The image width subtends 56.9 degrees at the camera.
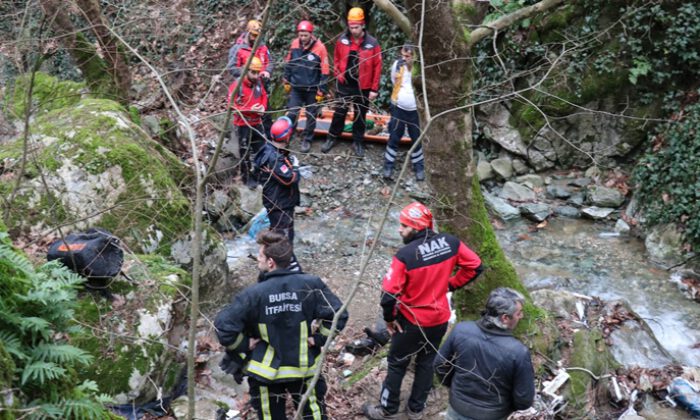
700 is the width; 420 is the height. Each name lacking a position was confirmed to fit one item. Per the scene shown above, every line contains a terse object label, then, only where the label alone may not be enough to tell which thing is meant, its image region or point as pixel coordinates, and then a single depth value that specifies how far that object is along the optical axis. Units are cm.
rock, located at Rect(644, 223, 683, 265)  821
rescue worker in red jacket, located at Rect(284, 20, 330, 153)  914
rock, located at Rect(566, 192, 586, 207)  954
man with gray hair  391
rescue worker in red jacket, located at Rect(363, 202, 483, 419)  475
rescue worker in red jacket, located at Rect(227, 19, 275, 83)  853
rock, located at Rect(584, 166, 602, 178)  990
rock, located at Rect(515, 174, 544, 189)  997
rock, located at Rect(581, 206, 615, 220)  924
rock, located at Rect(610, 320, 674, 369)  632
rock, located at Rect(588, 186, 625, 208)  939
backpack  485
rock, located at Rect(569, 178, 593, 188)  977
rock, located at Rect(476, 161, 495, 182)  1025
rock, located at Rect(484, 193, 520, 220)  930
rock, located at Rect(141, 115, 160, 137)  1006
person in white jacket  898
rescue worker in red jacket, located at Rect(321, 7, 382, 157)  917
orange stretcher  1032
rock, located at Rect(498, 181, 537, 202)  973
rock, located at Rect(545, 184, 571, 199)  970
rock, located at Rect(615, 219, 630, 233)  898
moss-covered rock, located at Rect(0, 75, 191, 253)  642
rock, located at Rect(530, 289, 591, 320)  653
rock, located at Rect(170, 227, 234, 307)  690
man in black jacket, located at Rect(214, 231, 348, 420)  427
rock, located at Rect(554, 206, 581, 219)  940
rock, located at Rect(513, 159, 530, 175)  1027
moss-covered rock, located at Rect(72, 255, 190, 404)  508
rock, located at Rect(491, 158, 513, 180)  1022
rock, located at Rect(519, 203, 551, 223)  924
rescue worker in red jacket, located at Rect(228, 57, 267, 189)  824
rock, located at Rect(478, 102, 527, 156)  1035
